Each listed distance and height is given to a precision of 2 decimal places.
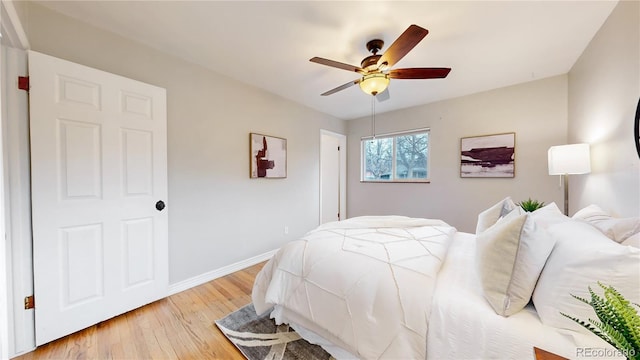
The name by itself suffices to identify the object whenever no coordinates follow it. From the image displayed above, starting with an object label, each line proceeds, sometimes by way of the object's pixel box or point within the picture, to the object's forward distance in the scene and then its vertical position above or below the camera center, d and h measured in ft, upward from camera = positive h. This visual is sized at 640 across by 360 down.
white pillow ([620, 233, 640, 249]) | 3.34 -0.97
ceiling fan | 5.81 +2.86
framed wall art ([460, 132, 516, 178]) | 9.82 +0.93
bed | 2.85 -1.93
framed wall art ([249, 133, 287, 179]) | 9.89 +0.94
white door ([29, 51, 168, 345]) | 5.18 -0.43
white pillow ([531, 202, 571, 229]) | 4.26 -0.82
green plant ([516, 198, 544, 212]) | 7.86 -1.03
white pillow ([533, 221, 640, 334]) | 2.52 -1.17
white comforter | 3.64 -2.05
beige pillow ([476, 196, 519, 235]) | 5.43 -0.89
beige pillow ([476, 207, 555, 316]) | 3.21 -1.26
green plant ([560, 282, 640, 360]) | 1.67 -1.13
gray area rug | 4.94 -3.81
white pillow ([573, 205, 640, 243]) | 3.59 -0.85
